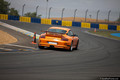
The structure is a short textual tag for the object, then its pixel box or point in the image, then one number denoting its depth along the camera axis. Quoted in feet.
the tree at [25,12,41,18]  365.81
